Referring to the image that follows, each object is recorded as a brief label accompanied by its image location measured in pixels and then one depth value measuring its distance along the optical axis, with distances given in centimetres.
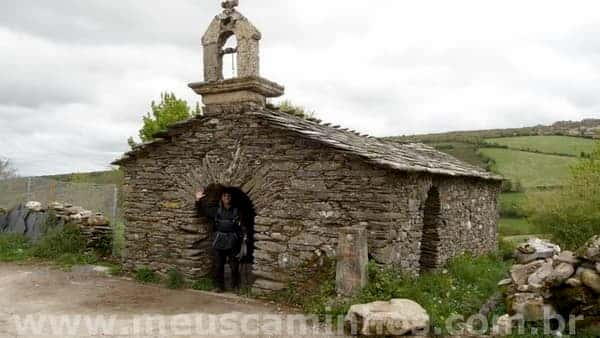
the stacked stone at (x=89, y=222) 1184
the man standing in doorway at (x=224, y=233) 863
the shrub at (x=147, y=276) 927
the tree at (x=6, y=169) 2734
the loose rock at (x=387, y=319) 589
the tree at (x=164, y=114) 2269
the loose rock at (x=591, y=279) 608
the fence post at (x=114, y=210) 1217
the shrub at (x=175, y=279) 892
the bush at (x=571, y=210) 1301
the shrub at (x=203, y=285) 881
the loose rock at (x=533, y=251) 909
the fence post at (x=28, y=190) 1388
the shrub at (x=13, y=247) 1141
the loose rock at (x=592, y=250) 631
